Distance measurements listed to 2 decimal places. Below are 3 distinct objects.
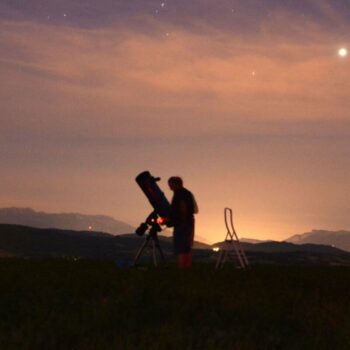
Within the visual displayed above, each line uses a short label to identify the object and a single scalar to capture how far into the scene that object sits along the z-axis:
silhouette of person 17.72
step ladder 17.56
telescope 18.20
